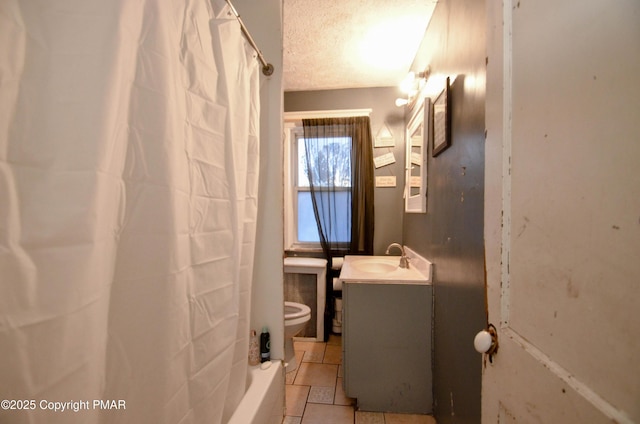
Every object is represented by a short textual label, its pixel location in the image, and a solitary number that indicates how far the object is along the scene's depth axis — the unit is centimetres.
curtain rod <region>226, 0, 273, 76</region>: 104
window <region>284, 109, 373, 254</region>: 248
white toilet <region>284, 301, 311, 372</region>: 185
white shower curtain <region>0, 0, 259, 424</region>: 39
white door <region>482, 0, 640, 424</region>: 31
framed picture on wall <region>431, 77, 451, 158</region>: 127
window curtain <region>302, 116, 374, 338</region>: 246
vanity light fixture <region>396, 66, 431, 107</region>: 171
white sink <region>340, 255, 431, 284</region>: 157
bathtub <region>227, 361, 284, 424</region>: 94
